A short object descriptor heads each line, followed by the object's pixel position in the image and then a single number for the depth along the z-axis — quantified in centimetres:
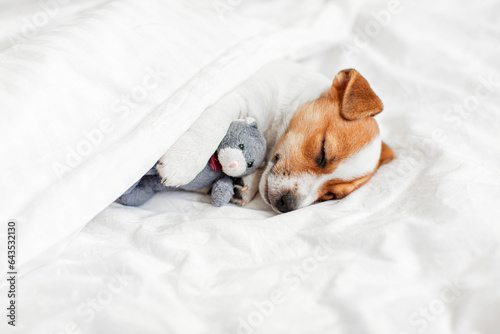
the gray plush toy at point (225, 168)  63
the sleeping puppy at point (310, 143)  64
